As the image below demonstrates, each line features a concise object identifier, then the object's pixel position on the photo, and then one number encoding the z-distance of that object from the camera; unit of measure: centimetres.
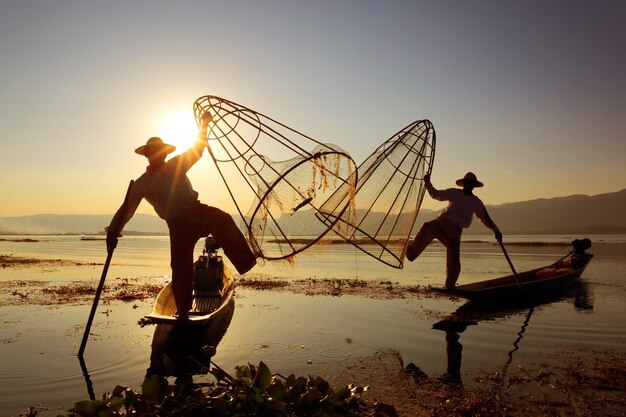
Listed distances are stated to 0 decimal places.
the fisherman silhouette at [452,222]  976
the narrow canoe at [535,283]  1114
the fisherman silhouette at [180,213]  677
